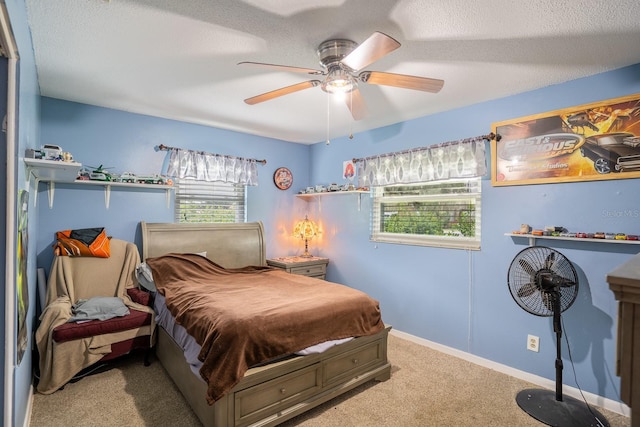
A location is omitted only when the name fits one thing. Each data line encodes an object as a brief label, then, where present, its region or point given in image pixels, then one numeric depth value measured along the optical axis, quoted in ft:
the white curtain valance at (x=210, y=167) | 12.30
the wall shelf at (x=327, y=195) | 13.56
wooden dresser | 1.77
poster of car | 7.59
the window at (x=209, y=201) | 12.86
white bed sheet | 6.95
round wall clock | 15.25
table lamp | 15.21
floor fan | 7.26
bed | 6.31
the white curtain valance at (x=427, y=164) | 10.12
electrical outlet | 8.85
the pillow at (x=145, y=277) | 10.19
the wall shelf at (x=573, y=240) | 7.31
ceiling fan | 5.92
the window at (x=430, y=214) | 10.65
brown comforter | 6.31
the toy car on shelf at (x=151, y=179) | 11.32
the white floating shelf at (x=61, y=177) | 6.80
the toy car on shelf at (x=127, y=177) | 10.96
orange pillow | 9.73
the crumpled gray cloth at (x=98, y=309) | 8.55
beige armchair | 7.88
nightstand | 13.74
